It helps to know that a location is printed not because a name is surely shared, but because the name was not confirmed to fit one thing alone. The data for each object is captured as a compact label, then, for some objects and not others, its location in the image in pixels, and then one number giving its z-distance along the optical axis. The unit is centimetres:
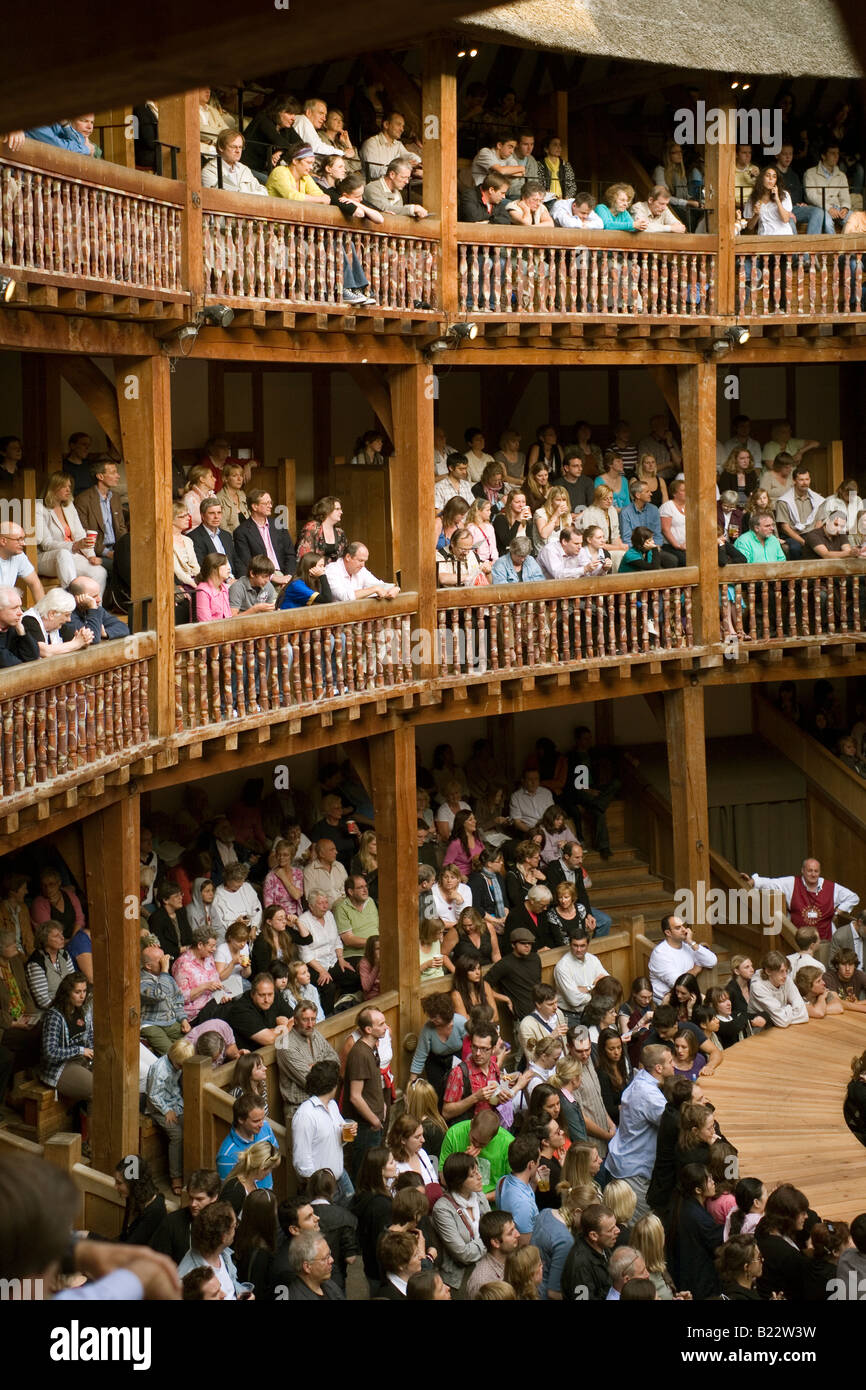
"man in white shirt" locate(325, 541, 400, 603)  1612
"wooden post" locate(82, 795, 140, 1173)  1353
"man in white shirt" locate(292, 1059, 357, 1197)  1162
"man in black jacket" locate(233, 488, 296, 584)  1517
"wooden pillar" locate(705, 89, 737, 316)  1928
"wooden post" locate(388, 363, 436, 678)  1719
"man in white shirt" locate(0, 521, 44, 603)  1164
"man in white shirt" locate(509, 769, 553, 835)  1992
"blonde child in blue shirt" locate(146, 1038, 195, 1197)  1309
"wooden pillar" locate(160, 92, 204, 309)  1397
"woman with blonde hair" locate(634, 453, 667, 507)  1956
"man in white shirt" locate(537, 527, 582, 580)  1819
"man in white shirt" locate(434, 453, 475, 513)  1798
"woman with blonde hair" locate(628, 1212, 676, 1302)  947
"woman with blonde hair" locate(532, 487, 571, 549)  1819
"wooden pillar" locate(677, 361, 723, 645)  1956
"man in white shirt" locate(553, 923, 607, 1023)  1582
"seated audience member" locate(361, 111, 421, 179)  1727
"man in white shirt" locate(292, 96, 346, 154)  1653
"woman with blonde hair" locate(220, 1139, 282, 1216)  1054
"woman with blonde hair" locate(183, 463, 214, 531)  1489
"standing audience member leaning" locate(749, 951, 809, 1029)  1573
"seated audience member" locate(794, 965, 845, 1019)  1591
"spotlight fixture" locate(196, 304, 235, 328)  1437
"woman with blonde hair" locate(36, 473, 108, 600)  1305
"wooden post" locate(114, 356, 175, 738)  1378
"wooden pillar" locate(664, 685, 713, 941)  2002
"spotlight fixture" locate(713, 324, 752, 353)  1936
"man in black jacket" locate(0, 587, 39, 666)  1114
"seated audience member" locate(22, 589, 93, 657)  1191
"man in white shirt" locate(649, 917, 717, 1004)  1631
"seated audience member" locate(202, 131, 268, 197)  1492
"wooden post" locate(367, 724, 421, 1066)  1688
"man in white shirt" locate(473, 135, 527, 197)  1845
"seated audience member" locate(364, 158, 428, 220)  1648
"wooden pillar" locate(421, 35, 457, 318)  1708
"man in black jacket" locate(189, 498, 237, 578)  1434
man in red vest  1883
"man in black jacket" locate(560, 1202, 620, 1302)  946
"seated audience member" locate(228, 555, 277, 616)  1474
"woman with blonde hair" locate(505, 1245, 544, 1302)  905
